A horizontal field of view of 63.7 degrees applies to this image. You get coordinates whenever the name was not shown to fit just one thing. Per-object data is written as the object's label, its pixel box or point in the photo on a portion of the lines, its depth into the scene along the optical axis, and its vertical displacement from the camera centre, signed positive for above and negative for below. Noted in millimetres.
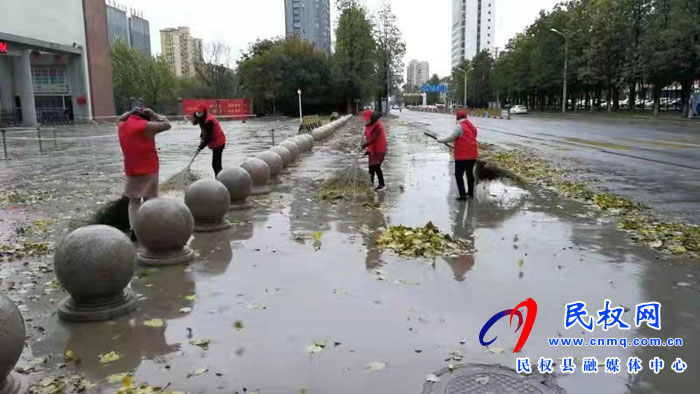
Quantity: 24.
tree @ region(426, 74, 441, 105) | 173150 +3710
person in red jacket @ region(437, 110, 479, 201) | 10477 -746
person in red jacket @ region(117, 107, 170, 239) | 6922 -453
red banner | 67438 +456
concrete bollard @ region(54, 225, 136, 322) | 5070 -1443
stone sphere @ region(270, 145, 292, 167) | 15059 -1178
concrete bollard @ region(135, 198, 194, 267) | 6652 -1408
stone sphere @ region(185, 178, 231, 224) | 8266 -1294
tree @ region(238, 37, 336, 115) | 67688 +3849
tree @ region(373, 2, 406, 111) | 74375 +8078
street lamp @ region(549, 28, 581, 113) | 60822 +5094
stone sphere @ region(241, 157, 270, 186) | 11930 -1254
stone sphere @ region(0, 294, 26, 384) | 3611 -1429
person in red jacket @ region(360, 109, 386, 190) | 11516 -614
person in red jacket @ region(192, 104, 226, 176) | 11398 -453
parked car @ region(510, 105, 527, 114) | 73212 -636
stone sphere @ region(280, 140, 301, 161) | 16828 -1153
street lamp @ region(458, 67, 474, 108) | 106725 +4493
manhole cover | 3797 -1891
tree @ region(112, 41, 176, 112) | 81000 +5331
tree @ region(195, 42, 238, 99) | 81125 +4775
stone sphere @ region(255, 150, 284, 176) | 13312 -1200
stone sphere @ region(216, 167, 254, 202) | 10031 -1254
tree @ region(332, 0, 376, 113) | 66438 +6526
